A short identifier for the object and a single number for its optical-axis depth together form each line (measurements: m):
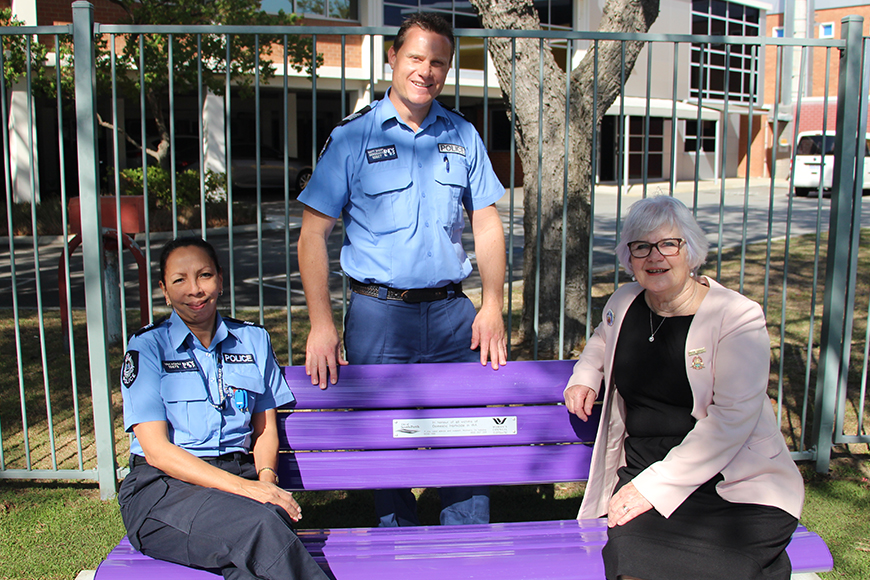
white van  22.00
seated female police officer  2.33
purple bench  2.95
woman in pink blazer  2.40
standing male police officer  2.76
